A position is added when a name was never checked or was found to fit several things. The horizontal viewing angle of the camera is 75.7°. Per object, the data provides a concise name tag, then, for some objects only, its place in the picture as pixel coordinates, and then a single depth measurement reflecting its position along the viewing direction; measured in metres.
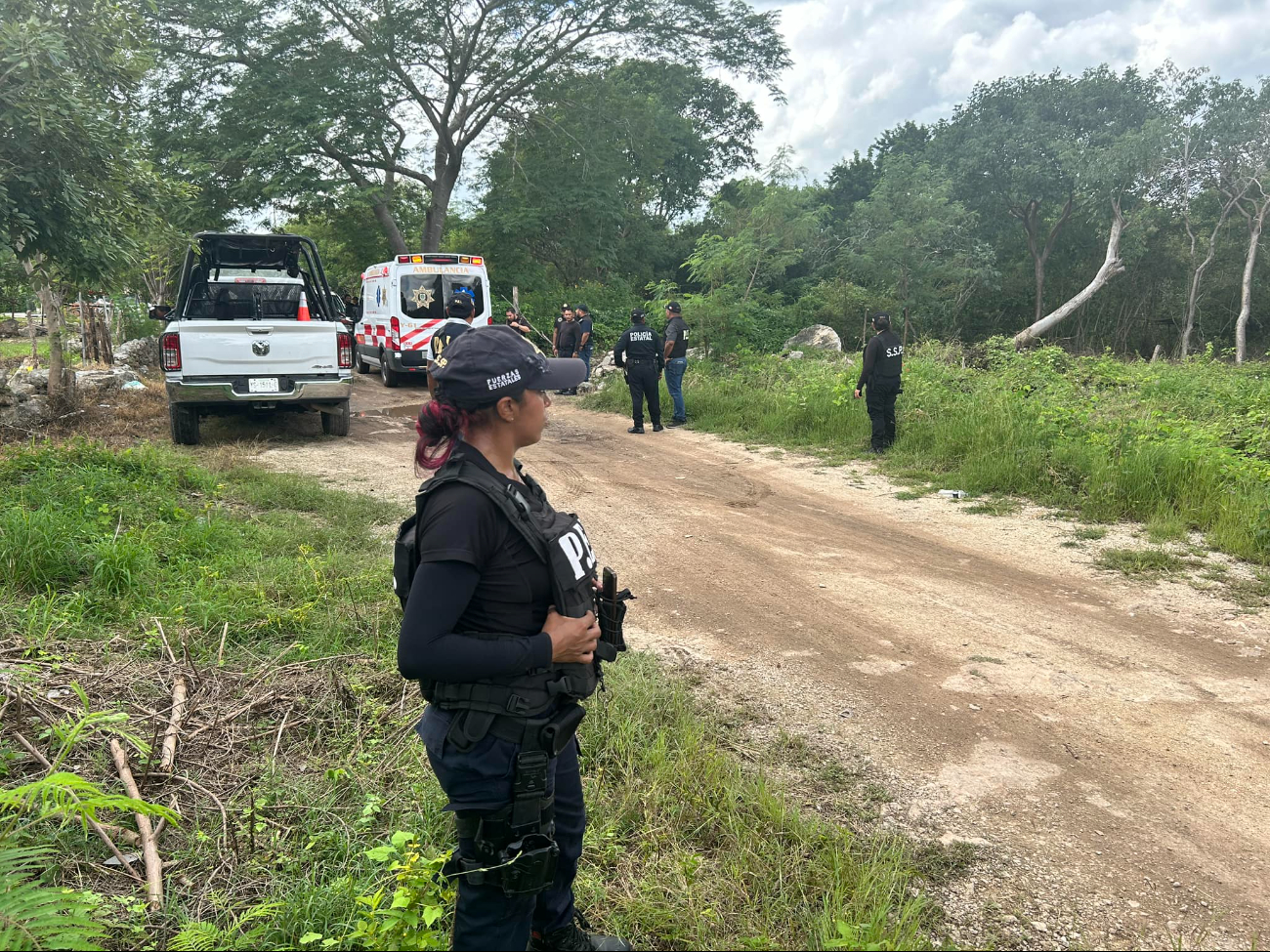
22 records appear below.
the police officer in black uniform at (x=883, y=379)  9.62
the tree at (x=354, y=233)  25.58
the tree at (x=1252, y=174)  28.19
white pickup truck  9.29
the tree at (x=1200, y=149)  28.78
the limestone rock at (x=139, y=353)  16.50
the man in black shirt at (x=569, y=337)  16.20
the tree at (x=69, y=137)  5.92
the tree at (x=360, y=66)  20.55
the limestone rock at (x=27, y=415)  10.22
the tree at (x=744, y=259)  15.77
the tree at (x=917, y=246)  28.89
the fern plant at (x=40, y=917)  1.85
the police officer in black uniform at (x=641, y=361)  11.46
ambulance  15.76
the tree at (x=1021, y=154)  33.72
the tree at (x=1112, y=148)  28.95
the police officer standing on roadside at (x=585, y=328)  15.59
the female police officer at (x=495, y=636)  1.77
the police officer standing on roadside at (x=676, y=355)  11.96
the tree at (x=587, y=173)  23.56
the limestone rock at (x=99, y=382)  12.49
